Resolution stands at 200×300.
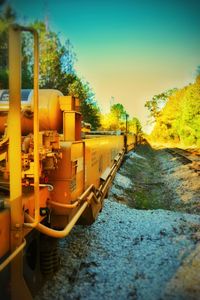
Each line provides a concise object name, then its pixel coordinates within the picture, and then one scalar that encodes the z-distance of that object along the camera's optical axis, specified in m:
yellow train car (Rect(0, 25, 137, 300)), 1.89
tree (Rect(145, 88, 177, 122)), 64.52
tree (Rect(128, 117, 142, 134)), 95.30
